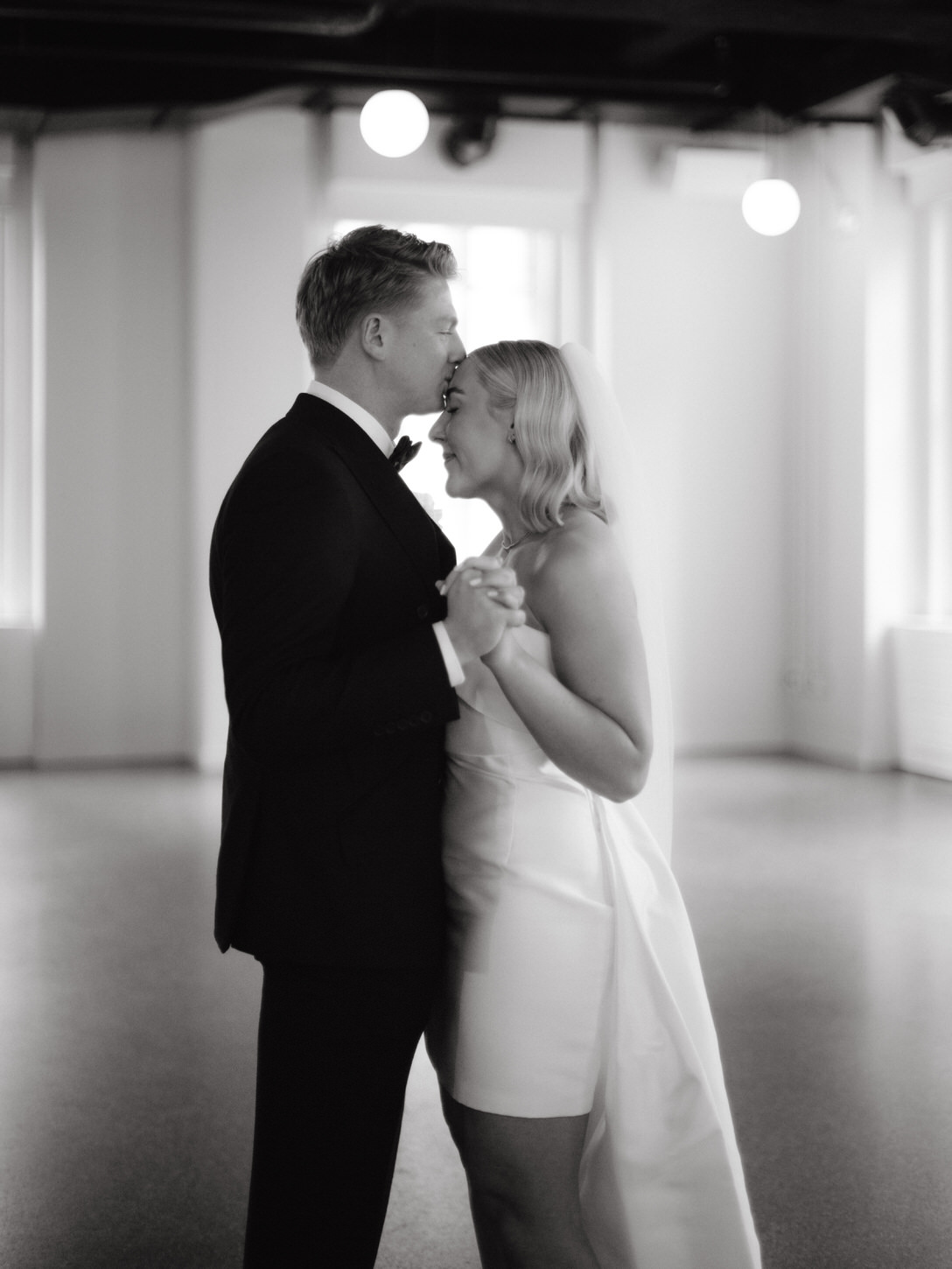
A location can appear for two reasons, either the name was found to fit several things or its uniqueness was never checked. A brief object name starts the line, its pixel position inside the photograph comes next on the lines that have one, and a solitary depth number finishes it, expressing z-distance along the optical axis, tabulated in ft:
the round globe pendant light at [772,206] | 23.36
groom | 5.50
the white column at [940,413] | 27.66
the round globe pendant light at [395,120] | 18.89
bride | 6.07
